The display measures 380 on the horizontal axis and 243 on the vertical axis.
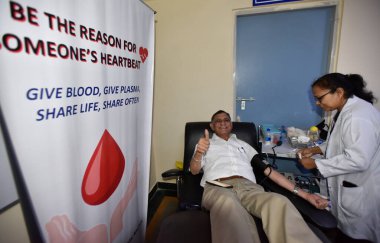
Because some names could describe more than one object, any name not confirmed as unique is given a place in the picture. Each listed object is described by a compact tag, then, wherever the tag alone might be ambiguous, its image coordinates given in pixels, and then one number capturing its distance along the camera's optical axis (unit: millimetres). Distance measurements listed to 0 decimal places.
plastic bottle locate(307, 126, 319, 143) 1953
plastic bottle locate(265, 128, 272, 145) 2006
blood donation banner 687
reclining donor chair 1109
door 2014
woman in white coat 1223
